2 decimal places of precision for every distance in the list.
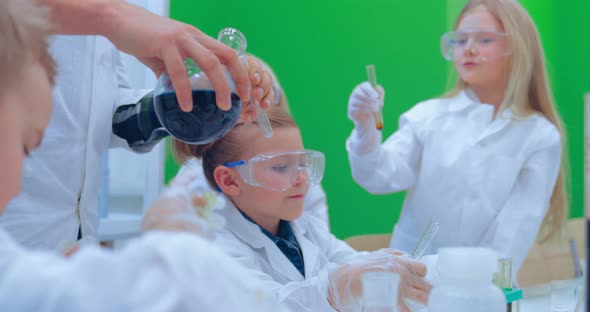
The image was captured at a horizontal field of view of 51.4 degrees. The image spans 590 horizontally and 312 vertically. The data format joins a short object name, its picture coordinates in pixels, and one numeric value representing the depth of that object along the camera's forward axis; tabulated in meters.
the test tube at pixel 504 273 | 0.90
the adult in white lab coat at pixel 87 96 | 0.89
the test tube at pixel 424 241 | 0.92
